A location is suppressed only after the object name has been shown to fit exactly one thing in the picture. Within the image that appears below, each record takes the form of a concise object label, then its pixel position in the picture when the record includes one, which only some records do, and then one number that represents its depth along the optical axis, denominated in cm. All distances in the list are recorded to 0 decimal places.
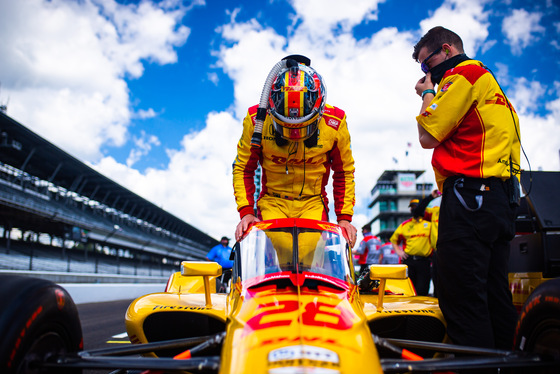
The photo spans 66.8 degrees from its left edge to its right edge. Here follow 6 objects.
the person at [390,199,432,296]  732
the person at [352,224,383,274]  998
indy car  159
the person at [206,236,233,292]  987
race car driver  311
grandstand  2459
